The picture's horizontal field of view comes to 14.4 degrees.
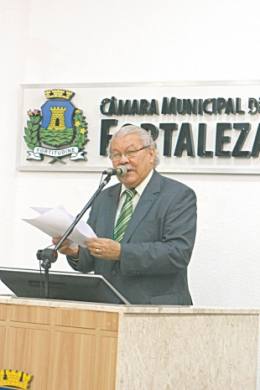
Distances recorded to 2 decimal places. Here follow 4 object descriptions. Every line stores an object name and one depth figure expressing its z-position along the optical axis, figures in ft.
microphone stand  12.95
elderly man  14.27
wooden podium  11.65
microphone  13.85
